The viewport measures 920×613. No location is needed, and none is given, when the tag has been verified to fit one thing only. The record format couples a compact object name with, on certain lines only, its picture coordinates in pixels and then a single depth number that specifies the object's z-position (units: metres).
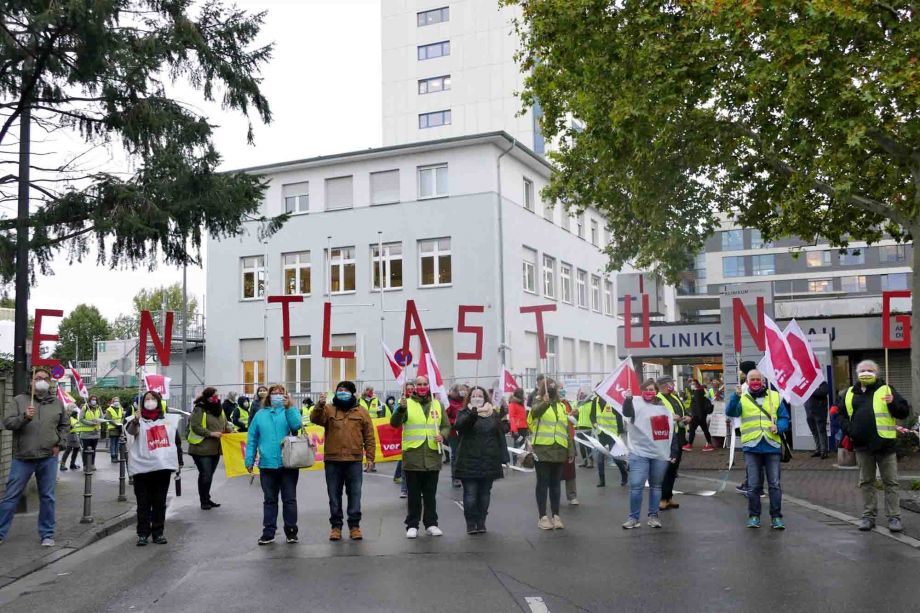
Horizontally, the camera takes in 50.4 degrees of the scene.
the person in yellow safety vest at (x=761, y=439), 10.94
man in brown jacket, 10.55
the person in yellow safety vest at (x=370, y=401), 23.83
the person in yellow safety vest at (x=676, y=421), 12.80
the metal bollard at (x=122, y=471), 14.71
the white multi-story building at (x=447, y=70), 55.22
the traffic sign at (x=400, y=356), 18.64
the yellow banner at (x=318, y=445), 16.09
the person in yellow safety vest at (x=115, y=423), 23.31
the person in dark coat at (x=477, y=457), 10.91
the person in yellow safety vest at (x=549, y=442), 11.45
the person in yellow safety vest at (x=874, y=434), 10.52
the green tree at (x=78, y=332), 87.31
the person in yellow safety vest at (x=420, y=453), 10.78
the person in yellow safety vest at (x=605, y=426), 16.70
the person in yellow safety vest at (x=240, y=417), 25.41
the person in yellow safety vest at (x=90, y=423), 21.97
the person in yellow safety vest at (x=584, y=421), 18.28
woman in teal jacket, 10.42
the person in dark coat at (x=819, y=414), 20.16
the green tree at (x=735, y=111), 15.25
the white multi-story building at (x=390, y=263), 37.16
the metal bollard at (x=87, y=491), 12.29
